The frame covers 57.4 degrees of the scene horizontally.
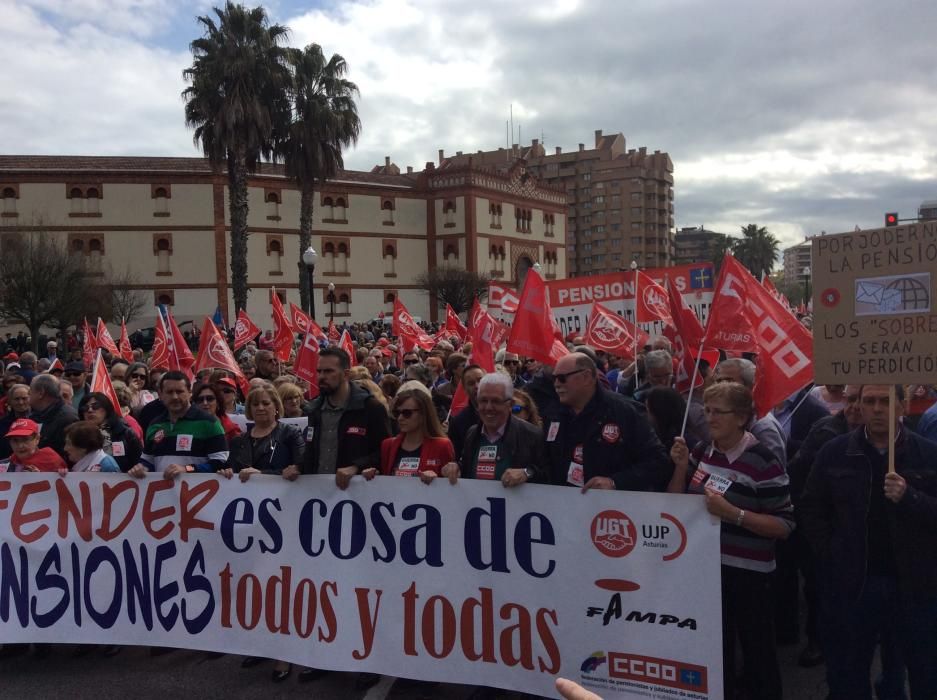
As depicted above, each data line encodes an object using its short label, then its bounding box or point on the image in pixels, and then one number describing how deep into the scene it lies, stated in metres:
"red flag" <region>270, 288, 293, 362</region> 14.32
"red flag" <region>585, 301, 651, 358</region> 10.73
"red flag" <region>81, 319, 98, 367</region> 15.06
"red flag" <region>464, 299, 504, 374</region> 9.14
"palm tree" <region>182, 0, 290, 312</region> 30.38
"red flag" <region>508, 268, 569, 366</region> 7.30
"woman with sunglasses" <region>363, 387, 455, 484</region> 4.95
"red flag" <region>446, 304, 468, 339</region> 18.61
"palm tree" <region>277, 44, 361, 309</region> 33.62
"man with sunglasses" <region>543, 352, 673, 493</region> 4.38
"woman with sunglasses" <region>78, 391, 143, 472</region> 6.11
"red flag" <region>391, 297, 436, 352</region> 15.36
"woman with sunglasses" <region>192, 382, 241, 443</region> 6.28
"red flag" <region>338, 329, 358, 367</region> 13.42
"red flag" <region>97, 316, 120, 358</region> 14.66
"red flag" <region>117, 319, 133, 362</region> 14.97
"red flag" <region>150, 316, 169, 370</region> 11.74
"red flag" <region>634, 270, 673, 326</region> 10.41
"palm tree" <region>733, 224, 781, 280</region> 89.62
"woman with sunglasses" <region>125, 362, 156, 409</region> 9.04
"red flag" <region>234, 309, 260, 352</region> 15.41
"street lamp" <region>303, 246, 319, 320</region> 21.00
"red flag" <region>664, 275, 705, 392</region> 6.14
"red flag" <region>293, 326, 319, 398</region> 9.48
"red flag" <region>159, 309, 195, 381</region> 10.18
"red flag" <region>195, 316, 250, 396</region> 10.07
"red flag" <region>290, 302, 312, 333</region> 16.80
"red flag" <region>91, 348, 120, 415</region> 7.59
